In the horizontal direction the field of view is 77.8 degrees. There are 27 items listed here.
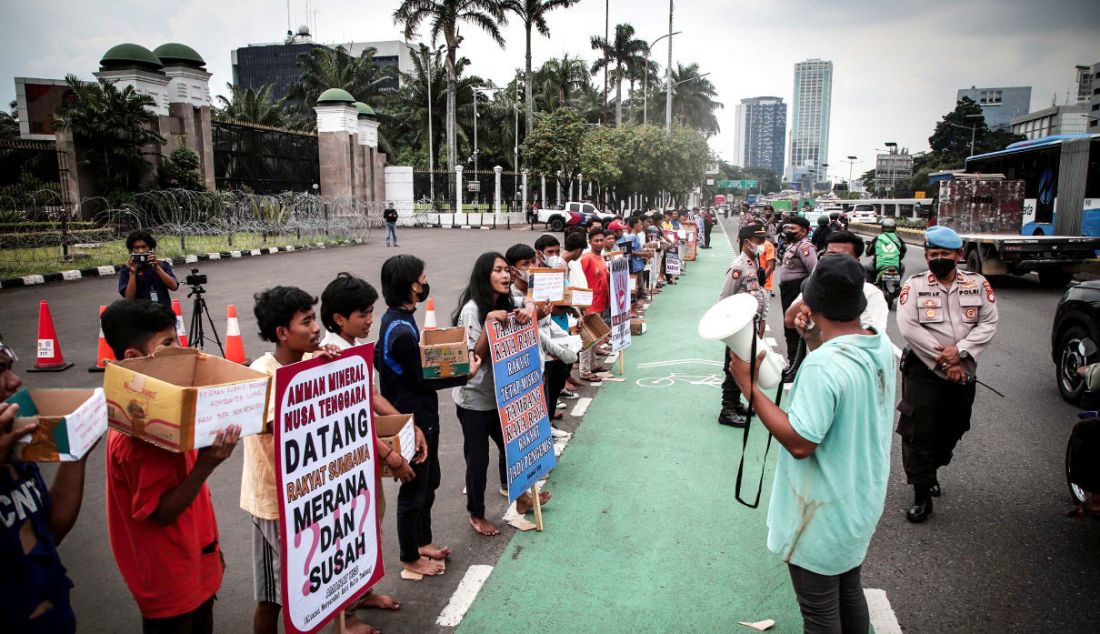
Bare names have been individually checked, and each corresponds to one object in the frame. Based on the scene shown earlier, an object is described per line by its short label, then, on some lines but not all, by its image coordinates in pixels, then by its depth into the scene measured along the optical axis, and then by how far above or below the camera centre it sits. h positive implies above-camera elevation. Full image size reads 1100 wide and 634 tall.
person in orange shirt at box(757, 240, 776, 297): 7.87 -0.59
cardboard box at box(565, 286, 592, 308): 6.48 -0.82
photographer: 7.27 -0.68
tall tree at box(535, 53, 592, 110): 52.59 +10.33
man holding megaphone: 2.36 -0.84
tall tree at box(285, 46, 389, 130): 49.62 +9.86
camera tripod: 8.27 -1.35
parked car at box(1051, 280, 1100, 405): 6.50 -1.21
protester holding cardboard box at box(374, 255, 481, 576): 3.57 -0.91
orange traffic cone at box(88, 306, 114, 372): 8.19 -1.74
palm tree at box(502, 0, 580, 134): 39.34 +11.28
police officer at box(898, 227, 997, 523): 4.33 -0.89
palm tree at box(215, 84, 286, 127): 46.80 +7.14
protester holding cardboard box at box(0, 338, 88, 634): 1.93 -0.95
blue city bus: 16.08 +0.93
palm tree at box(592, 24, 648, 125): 53.59 +12.75
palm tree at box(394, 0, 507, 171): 37.34 +10.65
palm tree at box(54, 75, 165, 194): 21.14 +2.61
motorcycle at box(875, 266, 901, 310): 12.24 -1.33
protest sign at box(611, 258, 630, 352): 8.16 -1.13
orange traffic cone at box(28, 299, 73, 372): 8.27 -1.71
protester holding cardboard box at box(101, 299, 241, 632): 2.25 -1.02
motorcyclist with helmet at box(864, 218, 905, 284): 11.26 -0.61
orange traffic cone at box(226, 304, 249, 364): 8.61 -1.67
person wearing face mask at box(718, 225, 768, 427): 6.34 -0.70
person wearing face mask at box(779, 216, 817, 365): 7.42 -0.56
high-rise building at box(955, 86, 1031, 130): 173.26 +32.65
